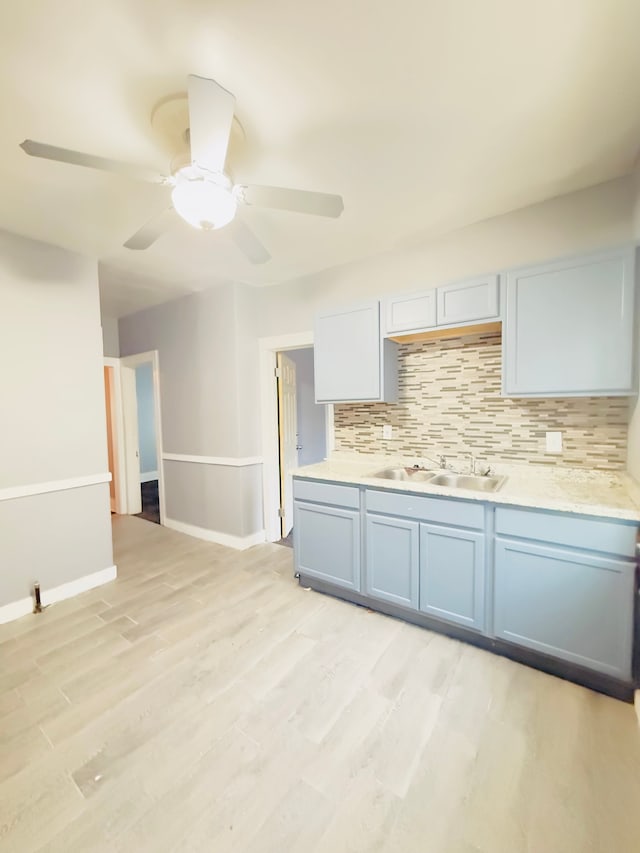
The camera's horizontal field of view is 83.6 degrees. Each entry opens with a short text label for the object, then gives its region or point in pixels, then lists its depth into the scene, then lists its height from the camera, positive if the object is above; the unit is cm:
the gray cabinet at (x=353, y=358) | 261 +37
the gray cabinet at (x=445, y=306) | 217 +64
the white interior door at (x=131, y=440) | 469 -38
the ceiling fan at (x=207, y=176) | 118 +91
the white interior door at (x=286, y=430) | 382 -23
